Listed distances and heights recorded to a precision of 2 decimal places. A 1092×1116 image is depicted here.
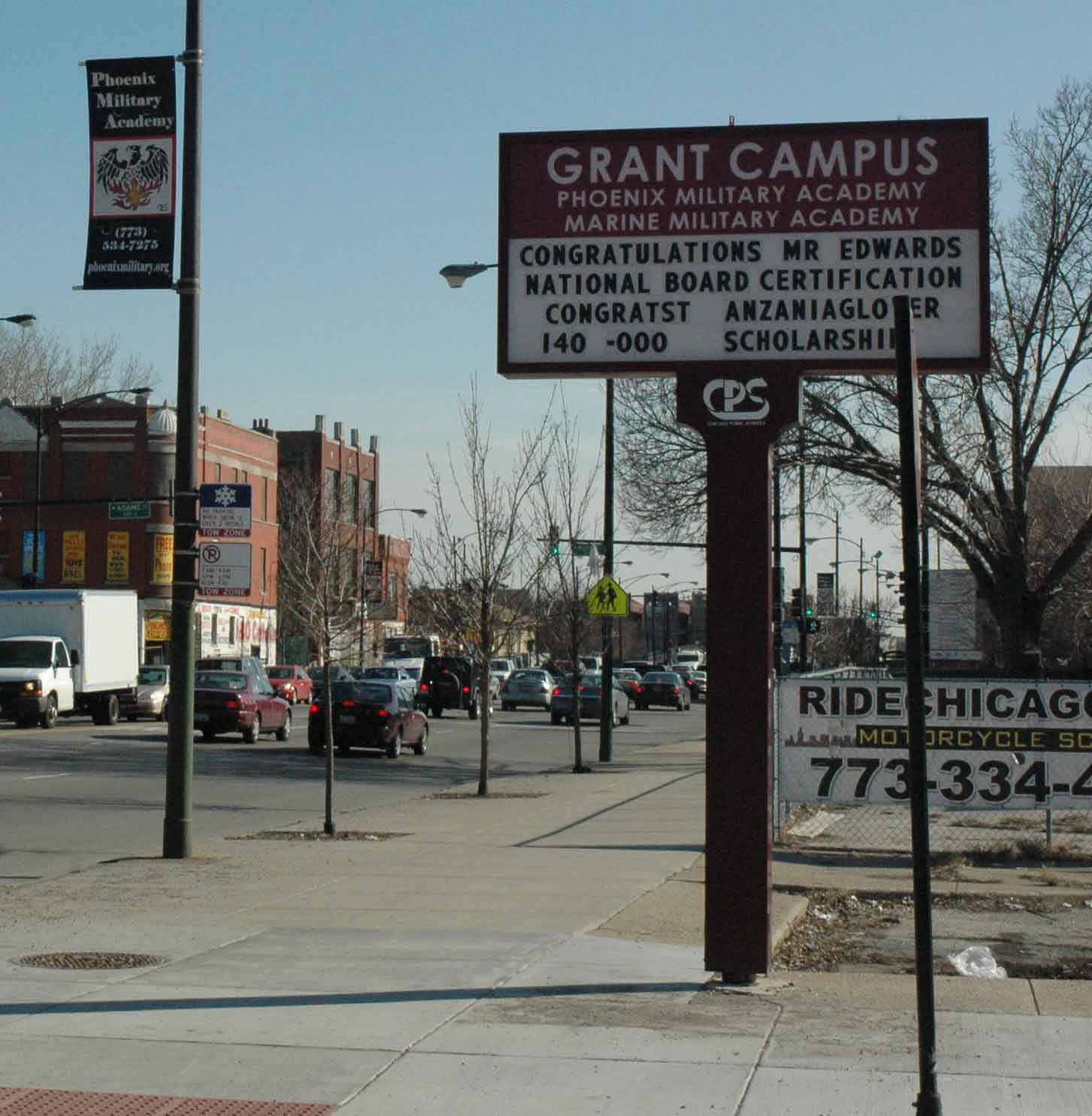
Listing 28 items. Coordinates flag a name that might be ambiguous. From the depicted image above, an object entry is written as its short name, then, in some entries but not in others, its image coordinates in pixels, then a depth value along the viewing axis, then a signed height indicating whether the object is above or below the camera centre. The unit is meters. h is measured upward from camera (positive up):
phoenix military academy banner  14.31 +4.23
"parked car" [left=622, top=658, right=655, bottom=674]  80.84 -0.82
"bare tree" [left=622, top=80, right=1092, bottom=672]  28.28 +3.94
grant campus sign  8.66 +2.21
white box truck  37.81 -0.14
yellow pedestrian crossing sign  27.61 +0.88
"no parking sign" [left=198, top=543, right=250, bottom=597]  15.14 +0.76
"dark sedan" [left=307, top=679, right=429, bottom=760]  30.83 -1.35
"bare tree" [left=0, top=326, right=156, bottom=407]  83.81 +13.97
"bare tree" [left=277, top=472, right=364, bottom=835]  17.00 +0.68
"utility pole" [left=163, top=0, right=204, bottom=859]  14.36 +1.36
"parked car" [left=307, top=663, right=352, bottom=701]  45.46 -0.78
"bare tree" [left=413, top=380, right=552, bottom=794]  22.95 +0.89
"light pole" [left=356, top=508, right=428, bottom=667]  49.34 +5.37
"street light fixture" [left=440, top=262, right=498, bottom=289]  24.19 +5.69
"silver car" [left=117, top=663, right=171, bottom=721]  43.53 -1.42
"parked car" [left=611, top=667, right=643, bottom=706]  61.91 -1.21
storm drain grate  8.91 -1.76
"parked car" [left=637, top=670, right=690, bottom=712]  62.84 -1.59
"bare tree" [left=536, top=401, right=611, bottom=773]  27.16 +0.99
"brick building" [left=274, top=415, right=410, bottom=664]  68.38 +8.65
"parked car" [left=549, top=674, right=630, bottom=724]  45.38 -1.48
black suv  50.03 -1.17
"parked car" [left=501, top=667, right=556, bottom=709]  56.16 -1.42
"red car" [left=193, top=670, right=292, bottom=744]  34.28 -1.26
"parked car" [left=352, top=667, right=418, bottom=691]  47.25 -0.78
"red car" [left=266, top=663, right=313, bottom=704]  52.17 -1.12
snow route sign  14.89 +1.27
